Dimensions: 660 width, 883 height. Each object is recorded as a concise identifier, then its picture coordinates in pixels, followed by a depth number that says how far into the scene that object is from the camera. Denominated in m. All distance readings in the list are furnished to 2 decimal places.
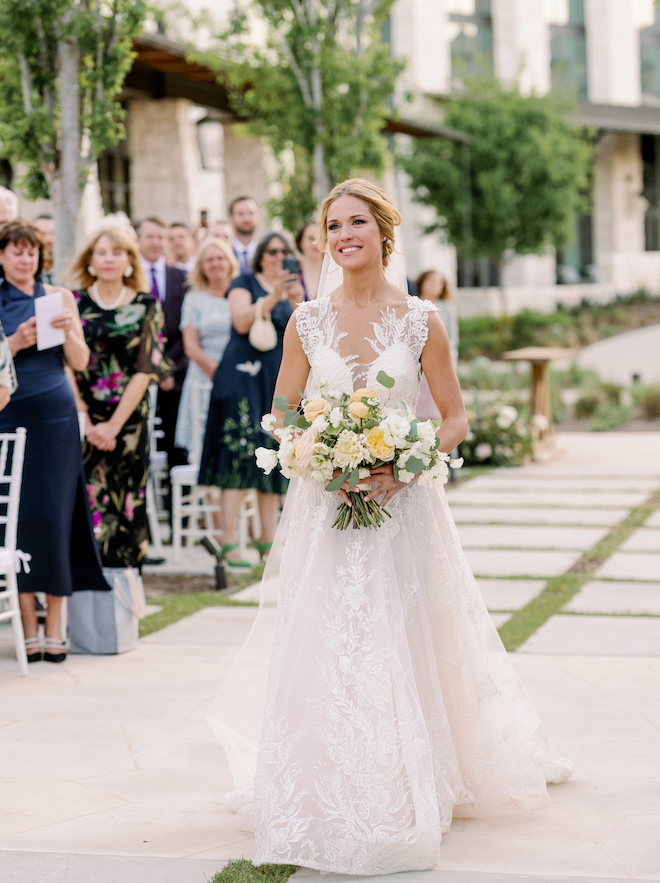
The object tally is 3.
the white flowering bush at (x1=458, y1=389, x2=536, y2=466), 13.54
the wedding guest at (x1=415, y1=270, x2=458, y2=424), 10.52
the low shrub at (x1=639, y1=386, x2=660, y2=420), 18.42
